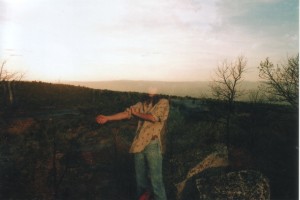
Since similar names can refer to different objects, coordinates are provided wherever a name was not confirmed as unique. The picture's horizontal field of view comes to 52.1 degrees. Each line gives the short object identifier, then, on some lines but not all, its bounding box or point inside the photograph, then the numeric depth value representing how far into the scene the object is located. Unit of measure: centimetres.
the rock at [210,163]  612
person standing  498
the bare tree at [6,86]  2918
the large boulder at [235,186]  549
